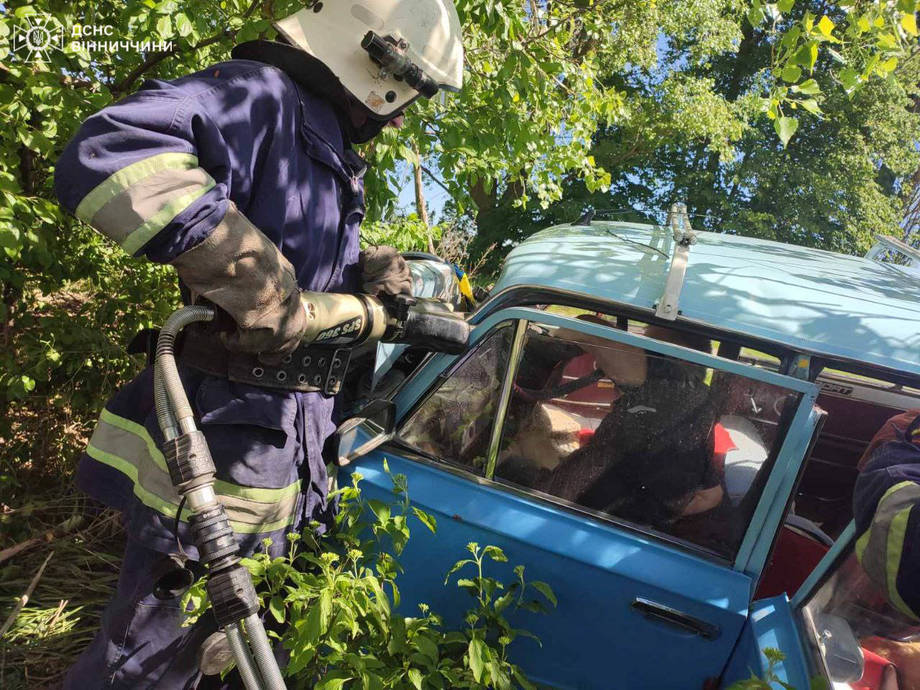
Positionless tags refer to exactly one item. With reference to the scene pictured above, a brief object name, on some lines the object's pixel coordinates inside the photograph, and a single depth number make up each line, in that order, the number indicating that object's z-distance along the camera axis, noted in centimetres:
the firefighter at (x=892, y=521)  143
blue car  177
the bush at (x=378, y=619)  154
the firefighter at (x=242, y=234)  138
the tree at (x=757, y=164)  1282
